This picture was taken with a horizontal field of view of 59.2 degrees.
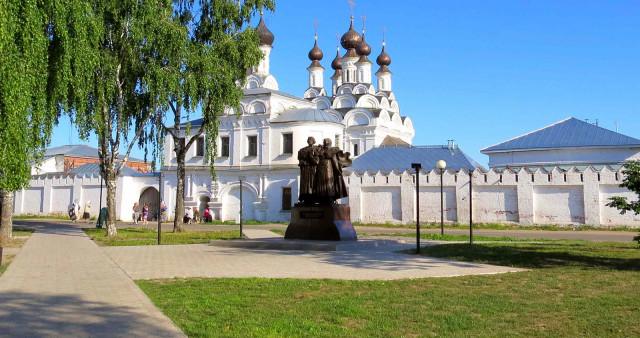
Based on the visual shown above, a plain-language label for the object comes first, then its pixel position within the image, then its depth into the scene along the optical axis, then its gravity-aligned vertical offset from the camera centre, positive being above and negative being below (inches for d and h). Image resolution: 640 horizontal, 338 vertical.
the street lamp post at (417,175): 531.2 +41.0
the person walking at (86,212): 1445.6 +14.9
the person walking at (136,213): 1334.9 +10.8
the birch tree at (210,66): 786.2 +217.5
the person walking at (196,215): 1406.9 +5.7
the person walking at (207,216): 1405.0 +3.0
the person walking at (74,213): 1381.6 +12.4
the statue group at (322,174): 589.0 +45.0
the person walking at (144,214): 1318.2 +8.2
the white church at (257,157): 1393.9 +154.2
